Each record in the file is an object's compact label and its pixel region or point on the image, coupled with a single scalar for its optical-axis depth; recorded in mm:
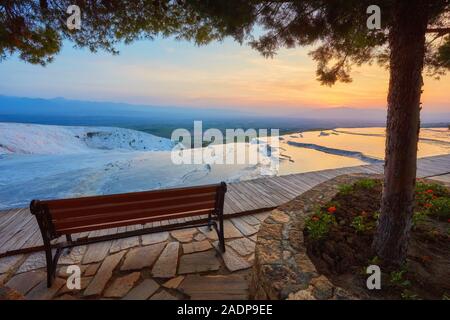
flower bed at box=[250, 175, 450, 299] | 1891
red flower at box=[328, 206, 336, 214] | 3119
